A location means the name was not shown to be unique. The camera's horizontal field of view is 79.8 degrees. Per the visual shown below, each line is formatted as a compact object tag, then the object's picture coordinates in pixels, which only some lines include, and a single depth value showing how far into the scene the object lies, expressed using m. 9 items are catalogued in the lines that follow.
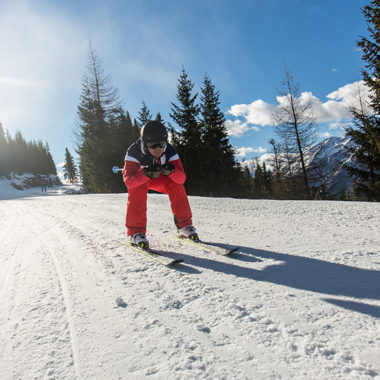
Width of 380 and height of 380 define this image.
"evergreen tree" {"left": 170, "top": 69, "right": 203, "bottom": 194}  21.47
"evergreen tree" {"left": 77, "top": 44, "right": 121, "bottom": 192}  21.12
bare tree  16.59
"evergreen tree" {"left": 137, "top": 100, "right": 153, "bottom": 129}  28.77
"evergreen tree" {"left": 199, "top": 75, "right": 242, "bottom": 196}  20.77
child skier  2.75
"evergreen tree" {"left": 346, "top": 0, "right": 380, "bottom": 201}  10.77
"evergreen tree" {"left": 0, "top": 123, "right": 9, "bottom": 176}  56.37
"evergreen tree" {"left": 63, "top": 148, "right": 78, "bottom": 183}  77.23
